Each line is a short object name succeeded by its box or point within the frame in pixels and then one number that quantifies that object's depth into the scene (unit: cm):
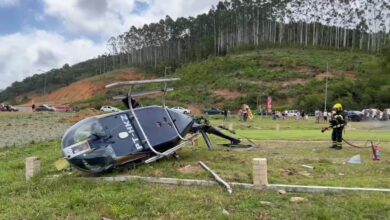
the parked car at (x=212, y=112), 6700
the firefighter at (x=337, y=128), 1796
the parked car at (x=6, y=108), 8500
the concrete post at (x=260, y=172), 1034
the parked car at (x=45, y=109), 8332
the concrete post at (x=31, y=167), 1270
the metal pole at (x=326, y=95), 6506
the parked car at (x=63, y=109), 8375
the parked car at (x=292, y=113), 6056
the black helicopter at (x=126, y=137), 1234
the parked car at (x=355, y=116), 5238
